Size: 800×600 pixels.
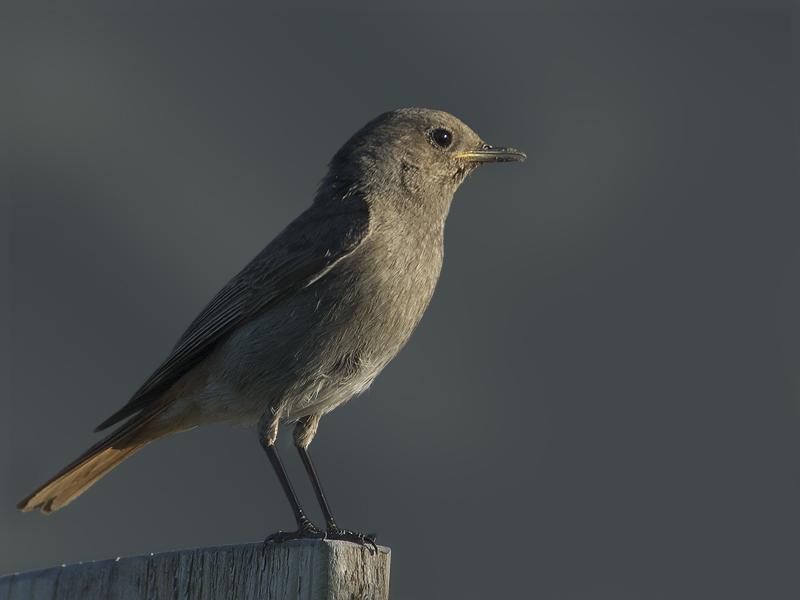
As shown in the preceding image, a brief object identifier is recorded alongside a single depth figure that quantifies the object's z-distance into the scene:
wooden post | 6.02
